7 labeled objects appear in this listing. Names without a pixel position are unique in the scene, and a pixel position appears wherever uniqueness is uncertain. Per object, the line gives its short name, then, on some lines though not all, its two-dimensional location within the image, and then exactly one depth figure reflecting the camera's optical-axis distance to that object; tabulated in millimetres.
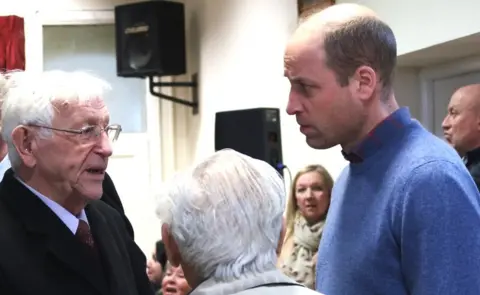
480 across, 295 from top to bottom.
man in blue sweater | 1135
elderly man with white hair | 1463
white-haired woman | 1160
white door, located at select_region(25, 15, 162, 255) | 5828
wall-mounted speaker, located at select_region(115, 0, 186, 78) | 5266
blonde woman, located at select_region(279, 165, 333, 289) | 3553
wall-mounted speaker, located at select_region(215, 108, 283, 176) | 4105
